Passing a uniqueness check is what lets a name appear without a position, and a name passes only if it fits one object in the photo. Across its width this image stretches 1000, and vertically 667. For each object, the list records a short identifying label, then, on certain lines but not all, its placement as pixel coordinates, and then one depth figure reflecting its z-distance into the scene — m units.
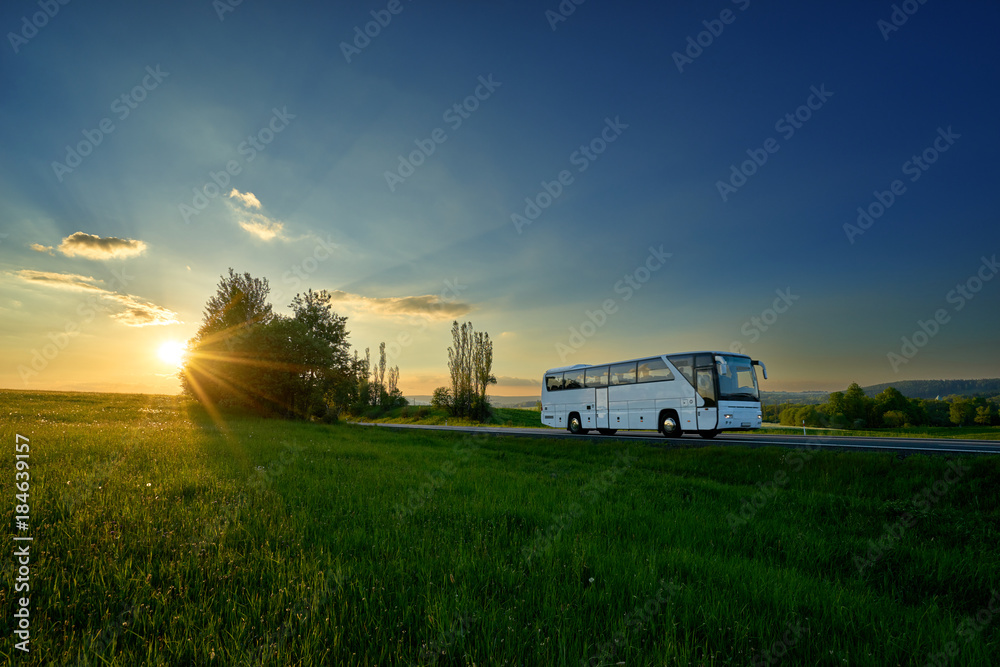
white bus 20.28
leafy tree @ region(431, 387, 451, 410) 64.25
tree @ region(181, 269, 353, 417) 33.81
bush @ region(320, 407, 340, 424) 36.66
